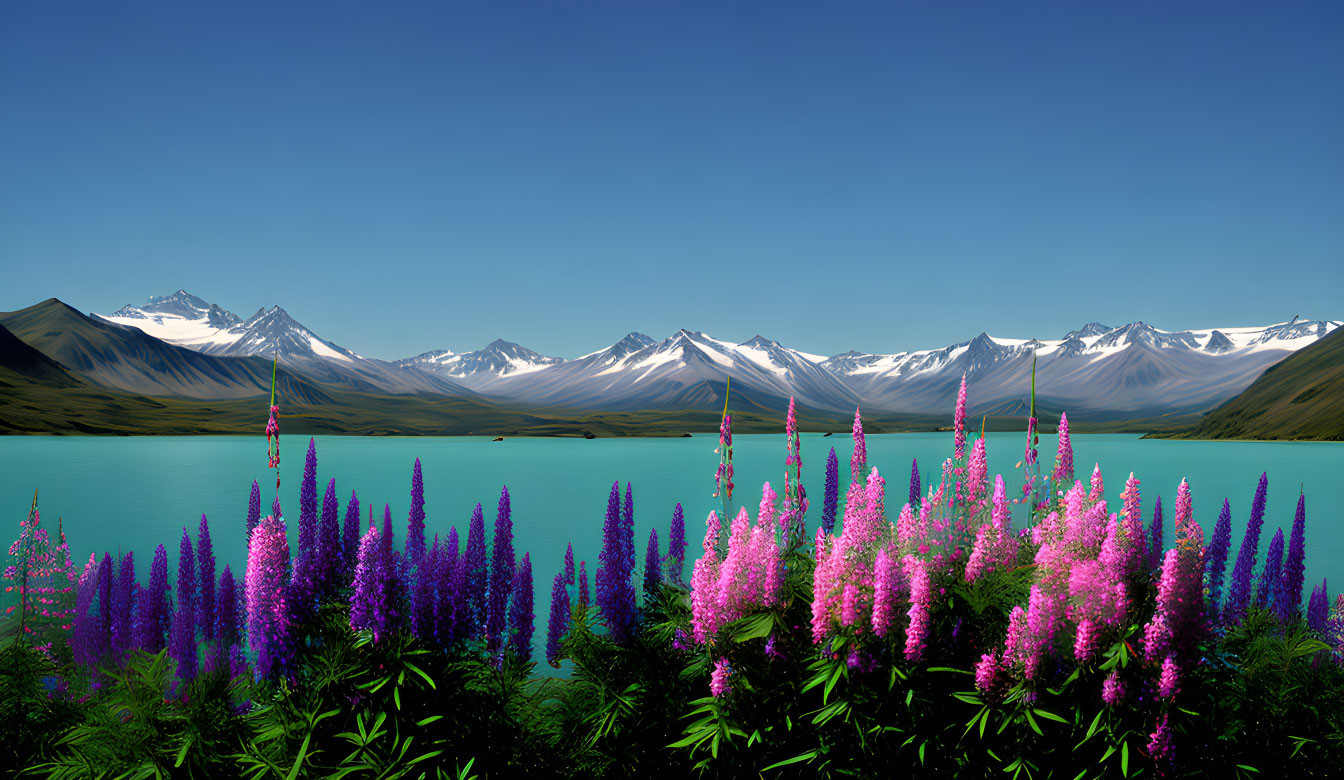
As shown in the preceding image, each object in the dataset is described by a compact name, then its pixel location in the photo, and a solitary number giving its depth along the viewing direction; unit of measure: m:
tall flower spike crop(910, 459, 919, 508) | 11.69
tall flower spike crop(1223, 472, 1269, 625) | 10.54
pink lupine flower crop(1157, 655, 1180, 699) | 3.87
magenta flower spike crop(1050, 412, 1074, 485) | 5.92
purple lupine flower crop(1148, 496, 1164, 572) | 5.45
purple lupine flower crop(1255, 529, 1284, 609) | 10.51
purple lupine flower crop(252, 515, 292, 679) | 4.78
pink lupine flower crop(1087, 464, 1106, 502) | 5.09
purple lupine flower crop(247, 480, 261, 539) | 10.55
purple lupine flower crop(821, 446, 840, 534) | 12.92
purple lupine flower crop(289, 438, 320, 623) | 4.94
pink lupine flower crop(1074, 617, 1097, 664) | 4.00
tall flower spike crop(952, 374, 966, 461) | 5.71
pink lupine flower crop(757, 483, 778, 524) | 5.04
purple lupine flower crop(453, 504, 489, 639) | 5.50
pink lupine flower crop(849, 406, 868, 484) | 6.58
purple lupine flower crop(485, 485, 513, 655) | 9.01
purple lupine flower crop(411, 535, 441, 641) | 5.07
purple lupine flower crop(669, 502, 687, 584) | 12.12
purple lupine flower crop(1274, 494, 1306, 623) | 9.98
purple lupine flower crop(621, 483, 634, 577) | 10.39
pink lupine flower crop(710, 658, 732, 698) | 4.62
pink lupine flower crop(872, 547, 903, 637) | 4.30
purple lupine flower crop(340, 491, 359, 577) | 6.77
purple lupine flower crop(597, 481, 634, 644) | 6.30
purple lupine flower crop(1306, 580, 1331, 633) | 9.77
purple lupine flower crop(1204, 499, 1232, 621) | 9.80
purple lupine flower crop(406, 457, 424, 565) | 10.66
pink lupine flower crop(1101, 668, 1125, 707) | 3.92
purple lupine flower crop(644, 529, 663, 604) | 9.32
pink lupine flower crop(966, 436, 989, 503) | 5.33
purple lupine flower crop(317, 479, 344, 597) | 5.36
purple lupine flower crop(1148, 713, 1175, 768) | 3.86
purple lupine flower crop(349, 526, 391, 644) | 4.66
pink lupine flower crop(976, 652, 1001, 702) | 4.09
